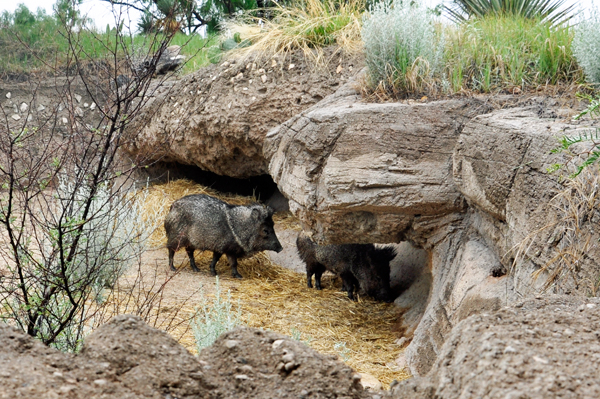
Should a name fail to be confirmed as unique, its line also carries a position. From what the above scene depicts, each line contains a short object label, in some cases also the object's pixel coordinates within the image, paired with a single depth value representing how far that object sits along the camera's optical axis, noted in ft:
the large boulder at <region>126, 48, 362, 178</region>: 23.89
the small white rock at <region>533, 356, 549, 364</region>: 5.03
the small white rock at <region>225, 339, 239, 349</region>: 6.62
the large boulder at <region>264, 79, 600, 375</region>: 11.41
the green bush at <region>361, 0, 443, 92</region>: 17.47
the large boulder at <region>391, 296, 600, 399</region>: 4.74
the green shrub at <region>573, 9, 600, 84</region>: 14.88
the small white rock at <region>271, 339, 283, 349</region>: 6.61
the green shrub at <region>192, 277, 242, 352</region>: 11.71
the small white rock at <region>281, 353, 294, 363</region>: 6.39
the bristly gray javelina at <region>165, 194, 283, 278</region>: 24.02
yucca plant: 25.82
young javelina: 21.86
